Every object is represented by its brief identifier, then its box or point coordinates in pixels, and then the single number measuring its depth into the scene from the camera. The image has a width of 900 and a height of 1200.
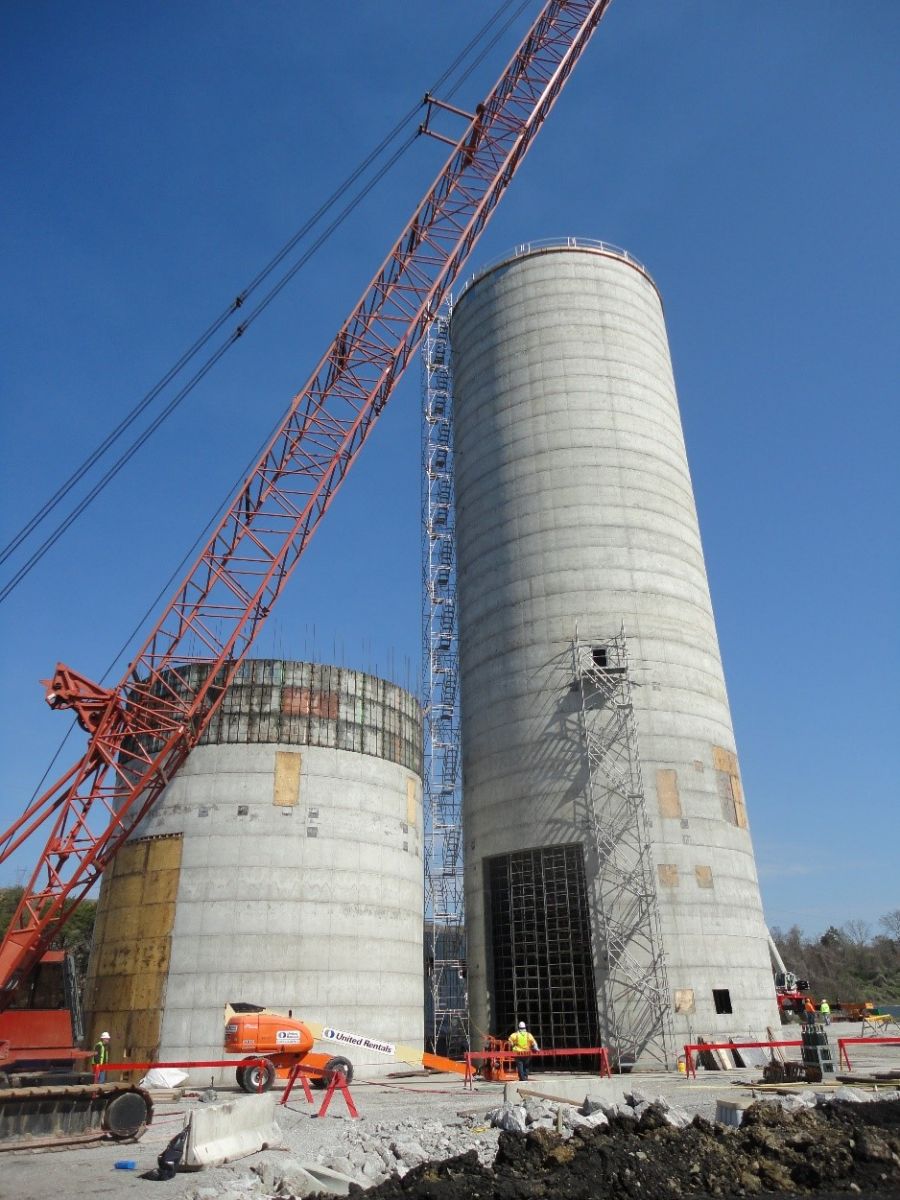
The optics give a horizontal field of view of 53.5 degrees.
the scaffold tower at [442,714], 43.94
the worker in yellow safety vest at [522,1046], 25.30
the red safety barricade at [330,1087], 18.66
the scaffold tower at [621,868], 31.55
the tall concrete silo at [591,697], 32.94
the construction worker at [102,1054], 28.73
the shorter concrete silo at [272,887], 30.67
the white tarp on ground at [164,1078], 26.81
